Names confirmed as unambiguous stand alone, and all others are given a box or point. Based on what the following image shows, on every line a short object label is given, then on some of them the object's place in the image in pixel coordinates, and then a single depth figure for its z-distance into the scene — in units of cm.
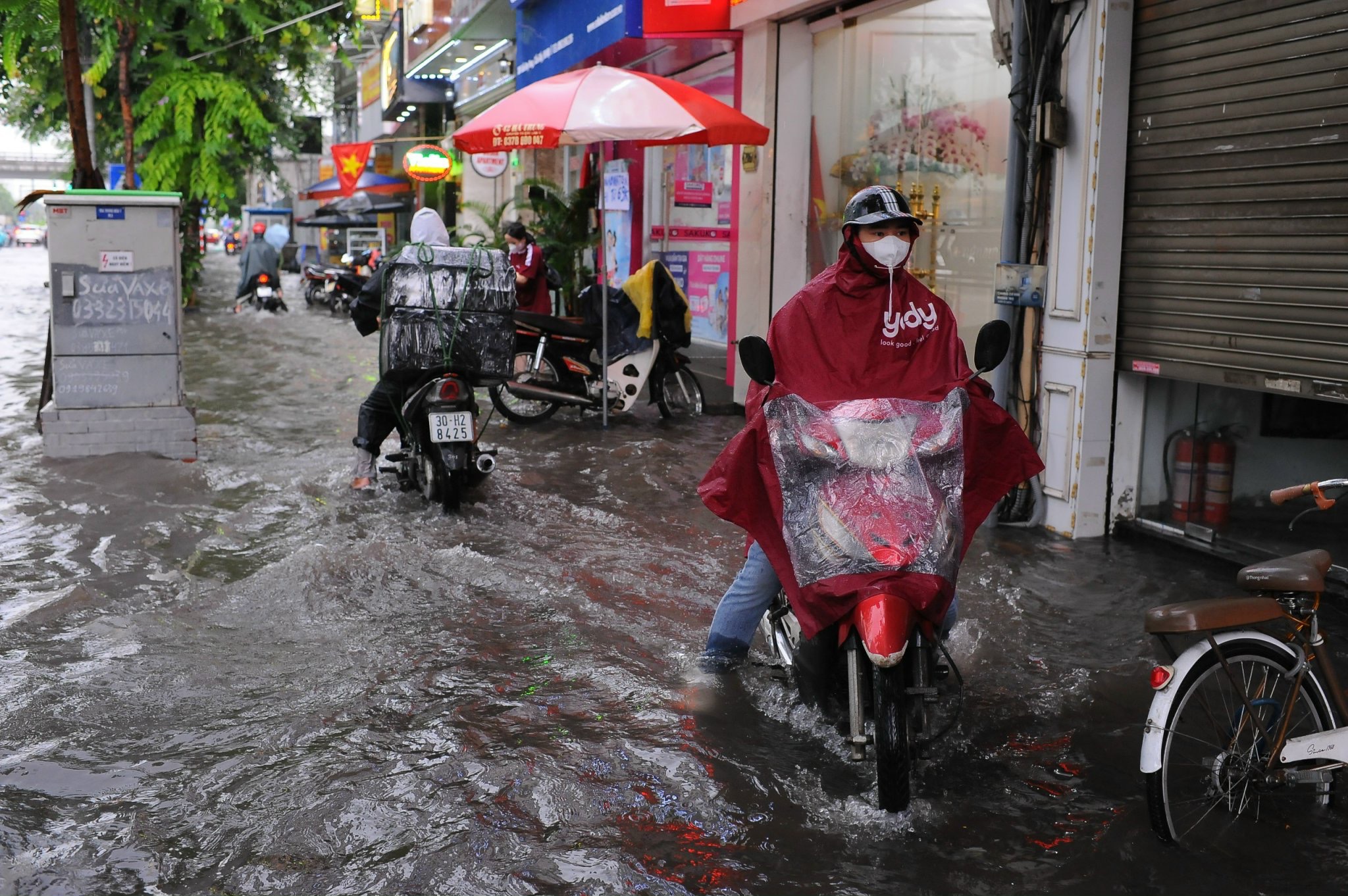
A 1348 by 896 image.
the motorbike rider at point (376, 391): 830
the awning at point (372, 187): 3612
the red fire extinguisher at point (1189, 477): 757
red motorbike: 379
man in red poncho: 420
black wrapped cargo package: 789
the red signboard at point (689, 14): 1248
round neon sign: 2369
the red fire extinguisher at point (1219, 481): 747
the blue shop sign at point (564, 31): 1391
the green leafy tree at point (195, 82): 2166
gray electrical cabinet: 917
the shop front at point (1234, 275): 612
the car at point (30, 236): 10188
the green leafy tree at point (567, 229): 1662
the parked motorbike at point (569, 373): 1170
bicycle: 356
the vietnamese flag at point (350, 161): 2752
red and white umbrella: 1012
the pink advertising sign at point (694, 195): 1506
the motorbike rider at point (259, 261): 2669
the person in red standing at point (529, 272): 1315
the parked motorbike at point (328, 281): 2883
